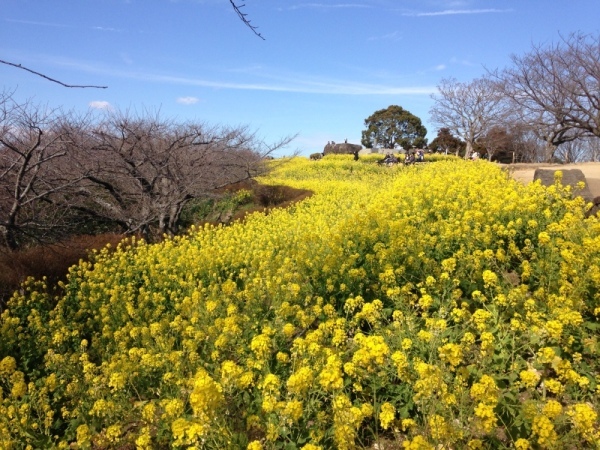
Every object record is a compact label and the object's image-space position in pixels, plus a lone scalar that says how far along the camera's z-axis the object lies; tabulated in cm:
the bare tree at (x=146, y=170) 951
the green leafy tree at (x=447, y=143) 4772
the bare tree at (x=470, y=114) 3244
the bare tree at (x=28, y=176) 607
